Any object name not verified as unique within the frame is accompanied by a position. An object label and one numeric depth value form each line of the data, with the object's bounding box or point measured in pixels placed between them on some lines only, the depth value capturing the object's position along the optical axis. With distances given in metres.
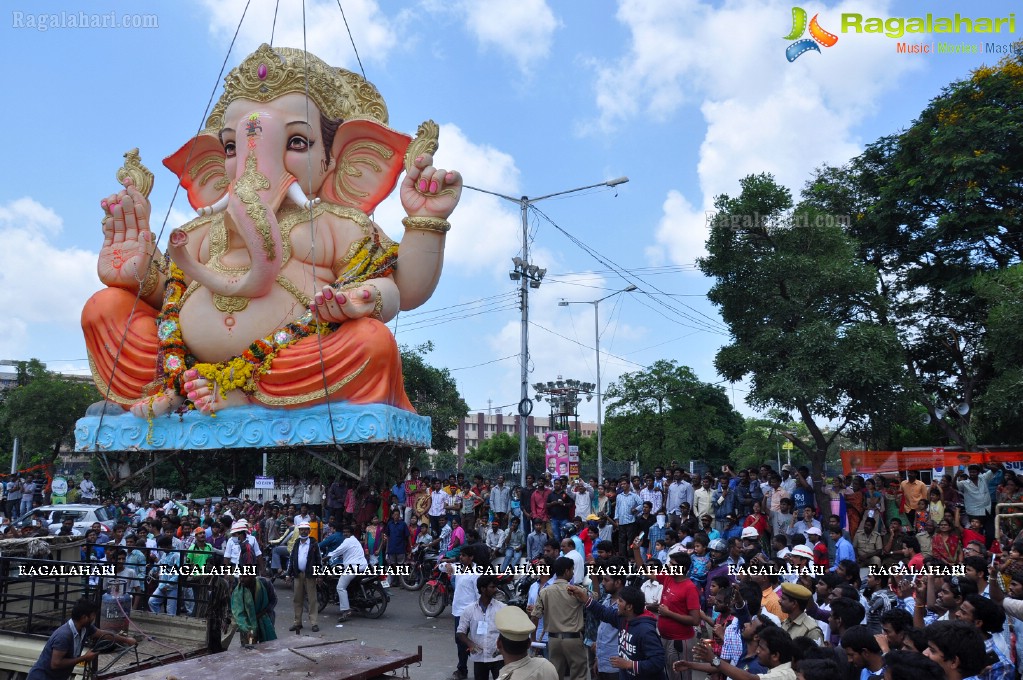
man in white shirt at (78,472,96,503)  23.59
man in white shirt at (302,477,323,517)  18.20
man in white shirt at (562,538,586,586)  8.96
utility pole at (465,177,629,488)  18.48
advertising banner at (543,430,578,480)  23.20
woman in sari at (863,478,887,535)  13.11
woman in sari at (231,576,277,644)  8.23
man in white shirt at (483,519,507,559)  13.70
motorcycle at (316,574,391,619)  12.35
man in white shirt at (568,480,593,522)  15.67
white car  17.98
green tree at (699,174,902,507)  16.47
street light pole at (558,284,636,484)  30.04
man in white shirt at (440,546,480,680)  8.55
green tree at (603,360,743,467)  40.47
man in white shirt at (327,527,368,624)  11.87
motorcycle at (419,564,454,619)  12.45
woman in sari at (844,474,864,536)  13.66
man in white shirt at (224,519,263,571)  11.45
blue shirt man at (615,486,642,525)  14.68
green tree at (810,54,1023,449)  20.97
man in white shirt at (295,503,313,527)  15.11
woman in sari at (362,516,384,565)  15.08
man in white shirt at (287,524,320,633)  11.32
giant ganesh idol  15.86
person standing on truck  6.40
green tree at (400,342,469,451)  35.28
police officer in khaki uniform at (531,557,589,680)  7.29
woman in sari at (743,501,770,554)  12.65
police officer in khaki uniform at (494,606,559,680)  4.77
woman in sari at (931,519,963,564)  9.26
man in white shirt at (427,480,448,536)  17.19
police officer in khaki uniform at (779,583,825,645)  5.96
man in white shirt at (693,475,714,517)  14.44
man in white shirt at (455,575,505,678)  7.70
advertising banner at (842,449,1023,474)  20.25
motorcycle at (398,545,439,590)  14.03
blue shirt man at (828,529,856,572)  9.90
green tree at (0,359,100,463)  36.12
